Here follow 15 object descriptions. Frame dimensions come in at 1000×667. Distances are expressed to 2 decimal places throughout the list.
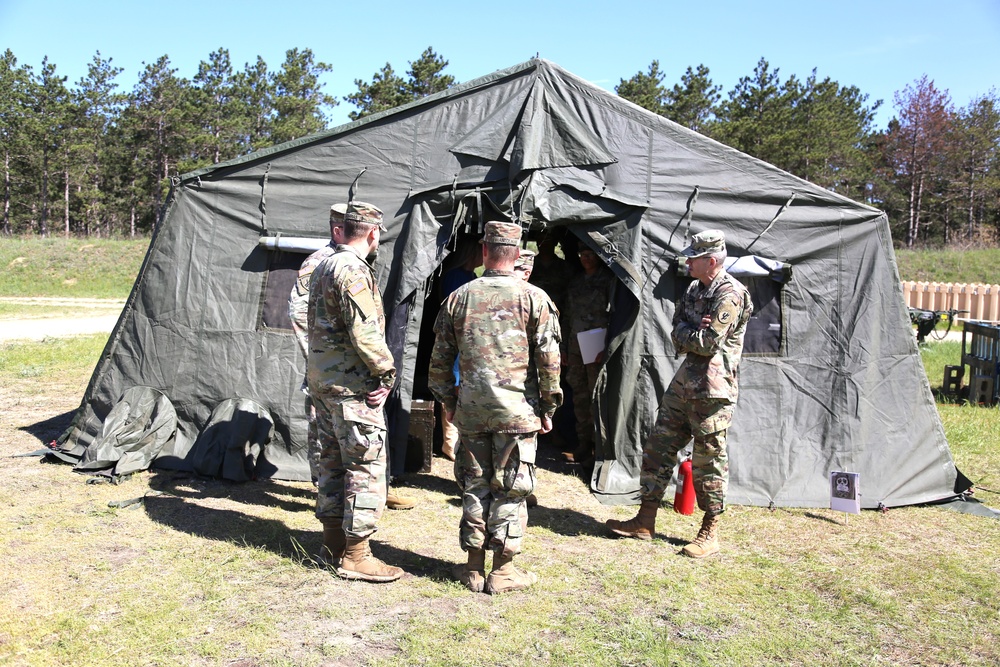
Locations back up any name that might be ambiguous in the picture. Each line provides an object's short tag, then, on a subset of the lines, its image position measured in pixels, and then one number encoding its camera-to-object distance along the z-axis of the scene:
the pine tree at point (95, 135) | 36.12
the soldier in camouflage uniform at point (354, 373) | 3.94
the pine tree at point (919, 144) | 35.69
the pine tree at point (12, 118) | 34.69
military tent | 6.00
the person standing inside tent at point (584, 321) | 7.04
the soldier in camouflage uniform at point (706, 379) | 4.60
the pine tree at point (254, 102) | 34.66
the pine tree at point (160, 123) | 33.62
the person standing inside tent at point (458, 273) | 6.82
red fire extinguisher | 5.54
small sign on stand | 5.45
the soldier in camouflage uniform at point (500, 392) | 3.97
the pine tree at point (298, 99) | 34.03
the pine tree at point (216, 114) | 33.47
